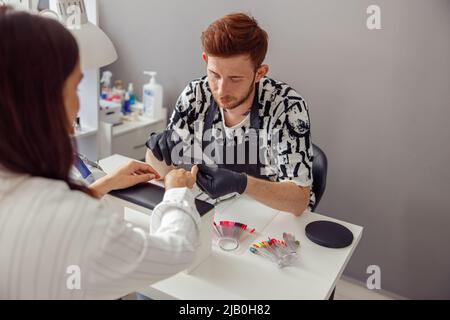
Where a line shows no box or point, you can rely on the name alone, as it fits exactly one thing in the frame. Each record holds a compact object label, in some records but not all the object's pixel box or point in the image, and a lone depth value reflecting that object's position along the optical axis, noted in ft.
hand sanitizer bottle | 7.81
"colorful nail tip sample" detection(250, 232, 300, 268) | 3.84
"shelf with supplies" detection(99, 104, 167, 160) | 7.33
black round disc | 4.12
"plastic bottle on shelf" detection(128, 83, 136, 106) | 8.29
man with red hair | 4.55
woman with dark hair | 2.20
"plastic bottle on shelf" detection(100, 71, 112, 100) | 8.12
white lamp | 4.33
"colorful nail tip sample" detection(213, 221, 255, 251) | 4.01
